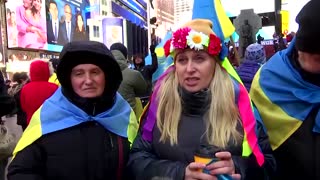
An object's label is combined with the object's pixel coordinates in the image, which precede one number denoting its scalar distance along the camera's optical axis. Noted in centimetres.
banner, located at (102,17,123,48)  3130
